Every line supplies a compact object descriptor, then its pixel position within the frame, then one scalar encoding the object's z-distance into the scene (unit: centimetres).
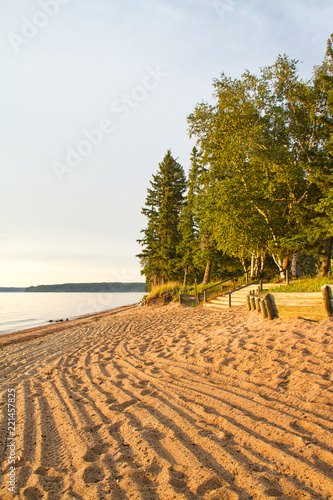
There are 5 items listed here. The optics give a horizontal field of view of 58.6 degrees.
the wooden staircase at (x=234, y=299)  1682
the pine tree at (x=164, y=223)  3566
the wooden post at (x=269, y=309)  874
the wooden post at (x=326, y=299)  768
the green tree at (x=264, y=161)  1932
